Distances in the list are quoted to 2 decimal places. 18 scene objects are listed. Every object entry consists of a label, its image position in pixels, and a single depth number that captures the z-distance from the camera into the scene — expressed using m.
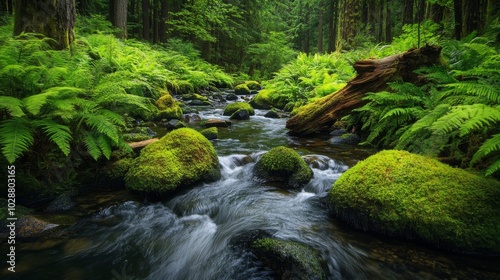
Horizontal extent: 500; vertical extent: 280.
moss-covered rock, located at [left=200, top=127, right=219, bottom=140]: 7.07
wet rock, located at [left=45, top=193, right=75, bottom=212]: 3.67
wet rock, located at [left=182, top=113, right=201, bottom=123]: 9.13
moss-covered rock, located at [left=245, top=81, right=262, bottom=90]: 19.58
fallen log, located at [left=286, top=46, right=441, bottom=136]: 5.77
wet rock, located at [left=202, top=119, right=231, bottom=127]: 8.49
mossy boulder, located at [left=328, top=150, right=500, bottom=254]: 2.79
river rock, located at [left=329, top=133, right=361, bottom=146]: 6.61
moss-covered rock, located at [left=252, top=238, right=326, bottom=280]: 2.53
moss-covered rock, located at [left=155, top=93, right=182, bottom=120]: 8.82
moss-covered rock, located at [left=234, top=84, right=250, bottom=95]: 17.25
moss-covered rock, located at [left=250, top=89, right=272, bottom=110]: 12.61
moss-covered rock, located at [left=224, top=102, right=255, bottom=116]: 10.52
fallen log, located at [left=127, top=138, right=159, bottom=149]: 5.09
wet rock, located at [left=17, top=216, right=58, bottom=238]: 3.13
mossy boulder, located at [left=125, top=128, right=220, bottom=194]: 4.16
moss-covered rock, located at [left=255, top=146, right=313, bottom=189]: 4.63
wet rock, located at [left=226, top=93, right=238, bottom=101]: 14.75
